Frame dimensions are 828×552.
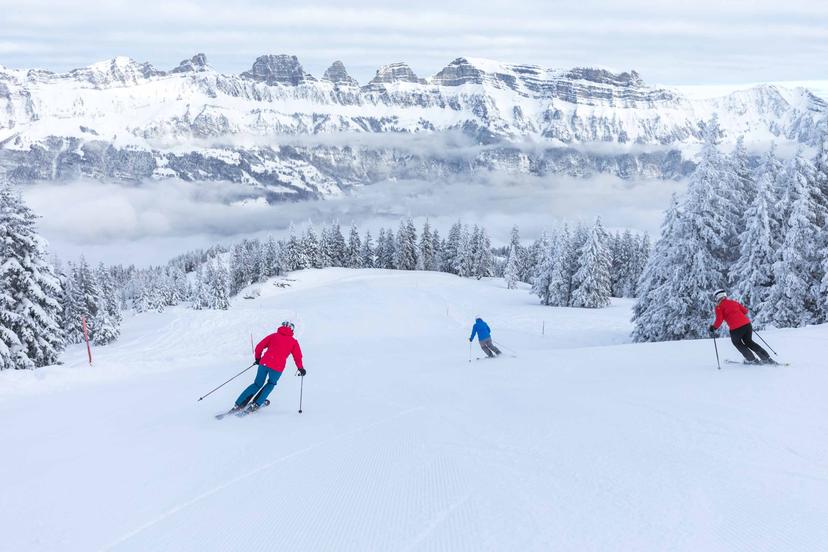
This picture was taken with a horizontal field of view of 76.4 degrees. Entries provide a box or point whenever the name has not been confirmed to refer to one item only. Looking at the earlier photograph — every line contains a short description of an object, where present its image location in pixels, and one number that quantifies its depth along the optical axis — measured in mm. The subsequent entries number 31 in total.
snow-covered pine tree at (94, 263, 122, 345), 41716
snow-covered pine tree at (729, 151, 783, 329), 24016
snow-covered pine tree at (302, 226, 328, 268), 95625
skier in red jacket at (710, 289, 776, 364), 11297
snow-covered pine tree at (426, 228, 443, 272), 101881
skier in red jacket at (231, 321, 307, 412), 10344
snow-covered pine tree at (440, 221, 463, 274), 97812
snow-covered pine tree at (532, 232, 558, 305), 58188
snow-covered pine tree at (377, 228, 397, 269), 102750
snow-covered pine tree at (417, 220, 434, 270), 98488
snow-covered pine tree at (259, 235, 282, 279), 92500
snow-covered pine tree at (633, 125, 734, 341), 25609
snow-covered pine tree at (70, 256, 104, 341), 45656
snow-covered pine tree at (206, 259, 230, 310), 73500
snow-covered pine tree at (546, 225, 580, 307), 55438
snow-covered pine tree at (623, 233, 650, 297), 77694
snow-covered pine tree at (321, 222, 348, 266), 100062
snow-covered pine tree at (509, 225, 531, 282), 96375
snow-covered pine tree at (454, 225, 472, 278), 91000
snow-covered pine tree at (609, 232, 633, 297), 78938
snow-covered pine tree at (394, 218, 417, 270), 97938
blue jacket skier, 17984
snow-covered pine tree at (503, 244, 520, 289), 80500
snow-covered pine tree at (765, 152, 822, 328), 23156
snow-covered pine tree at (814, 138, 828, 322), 22761
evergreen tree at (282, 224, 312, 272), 93500
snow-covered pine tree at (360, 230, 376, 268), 105681
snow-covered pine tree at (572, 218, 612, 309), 52469
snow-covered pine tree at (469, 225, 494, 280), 91500
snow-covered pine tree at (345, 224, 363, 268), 101438
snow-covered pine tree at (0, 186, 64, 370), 22969
